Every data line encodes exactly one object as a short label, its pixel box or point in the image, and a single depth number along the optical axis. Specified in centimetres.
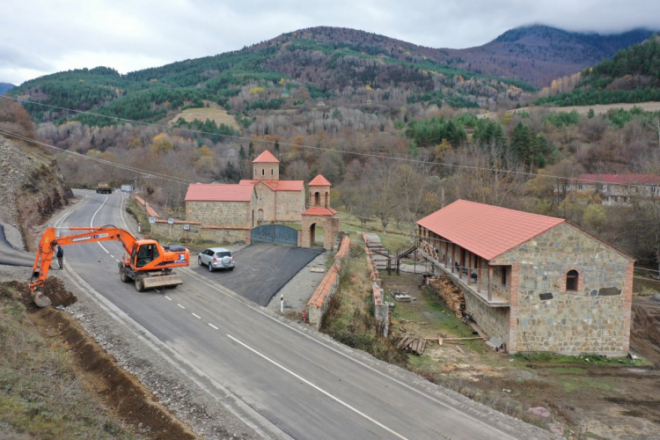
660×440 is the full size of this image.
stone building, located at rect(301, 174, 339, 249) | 3503
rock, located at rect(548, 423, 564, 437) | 1245
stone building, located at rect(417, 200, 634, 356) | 1852
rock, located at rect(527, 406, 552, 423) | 1346
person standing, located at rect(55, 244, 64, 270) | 2473
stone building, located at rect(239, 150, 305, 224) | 5222
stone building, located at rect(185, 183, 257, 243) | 3916
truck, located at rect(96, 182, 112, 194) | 6706
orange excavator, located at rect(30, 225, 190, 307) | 2091
